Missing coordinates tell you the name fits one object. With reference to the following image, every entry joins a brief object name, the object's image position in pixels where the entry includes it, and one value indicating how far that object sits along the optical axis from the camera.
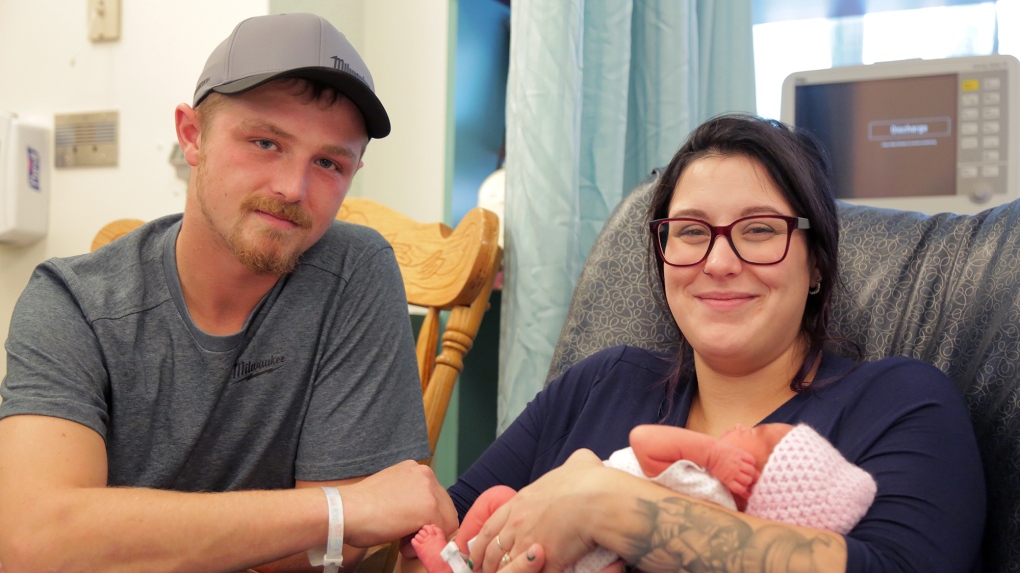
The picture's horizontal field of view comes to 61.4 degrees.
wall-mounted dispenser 2.04
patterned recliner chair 0.98
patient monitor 1.56
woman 0.83
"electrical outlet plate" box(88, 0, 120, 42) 2.02
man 1.02
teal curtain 1.68
